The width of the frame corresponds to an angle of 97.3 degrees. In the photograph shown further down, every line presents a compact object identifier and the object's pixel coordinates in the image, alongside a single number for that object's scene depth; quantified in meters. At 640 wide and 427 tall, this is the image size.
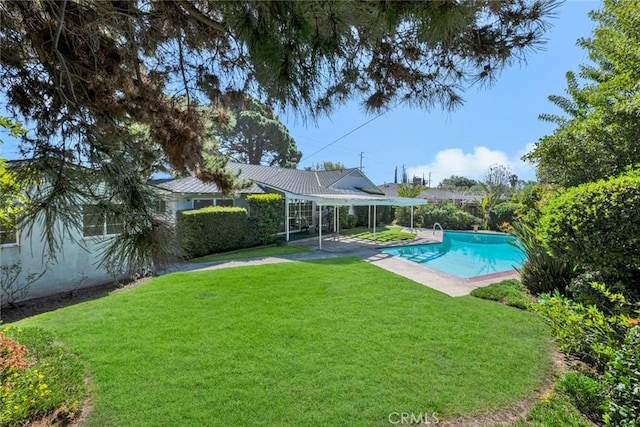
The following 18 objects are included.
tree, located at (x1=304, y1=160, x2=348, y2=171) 51.19
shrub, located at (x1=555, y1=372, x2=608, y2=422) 3.82
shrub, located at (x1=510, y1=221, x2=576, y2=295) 8.53
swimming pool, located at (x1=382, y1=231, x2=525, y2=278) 14.78
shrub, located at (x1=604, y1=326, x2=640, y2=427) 2.95
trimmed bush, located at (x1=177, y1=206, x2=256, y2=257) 14.66
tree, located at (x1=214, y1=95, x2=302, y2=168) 37.28
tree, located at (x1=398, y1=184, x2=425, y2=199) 31.09
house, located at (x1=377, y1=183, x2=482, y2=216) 33.25
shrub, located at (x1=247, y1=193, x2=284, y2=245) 17.53
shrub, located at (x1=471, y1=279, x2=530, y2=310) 8.07
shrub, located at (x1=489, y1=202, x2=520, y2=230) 27.28
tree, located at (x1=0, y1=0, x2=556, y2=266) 1.84
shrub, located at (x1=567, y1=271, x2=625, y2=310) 5.49
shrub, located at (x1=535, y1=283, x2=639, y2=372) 4.18
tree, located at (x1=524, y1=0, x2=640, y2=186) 5.96
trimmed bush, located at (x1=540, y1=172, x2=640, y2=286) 4.36
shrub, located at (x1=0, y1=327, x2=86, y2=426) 3.65
